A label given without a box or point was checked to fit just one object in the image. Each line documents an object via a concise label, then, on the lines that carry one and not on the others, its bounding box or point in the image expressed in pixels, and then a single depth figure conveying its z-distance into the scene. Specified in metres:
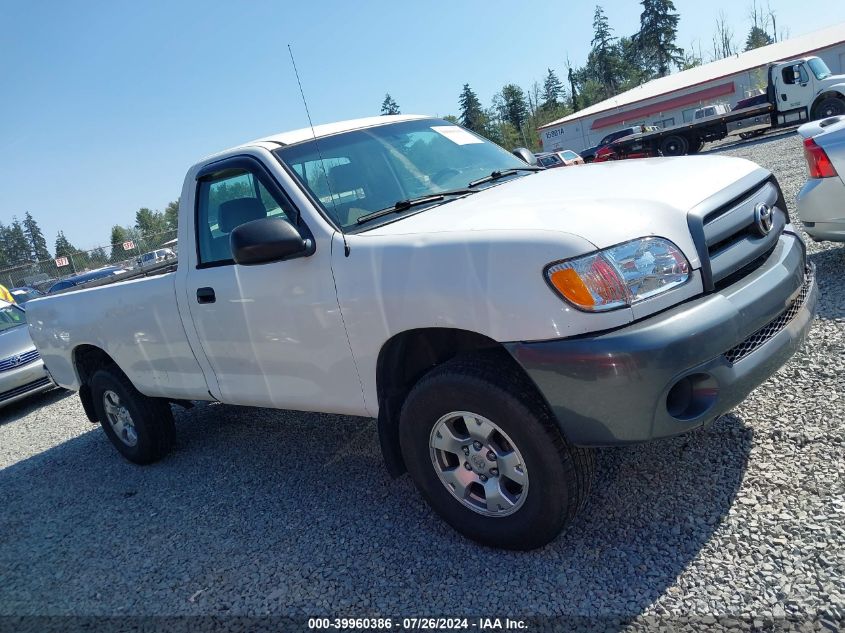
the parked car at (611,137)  32.78
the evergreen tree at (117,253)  28.15
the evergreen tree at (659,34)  77.12
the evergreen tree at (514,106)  86.38
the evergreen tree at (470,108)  87.44
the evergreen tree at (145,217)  94.20
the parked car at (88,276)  19.79
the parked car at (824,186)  4.93
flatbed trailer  21.92
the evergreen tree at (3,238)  106.94
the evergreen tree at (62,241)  104.19
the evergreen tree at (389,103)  65.38
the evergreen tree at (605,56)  87.06
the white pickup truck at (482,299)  2.30
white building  43.69
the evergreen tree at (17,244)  110.94
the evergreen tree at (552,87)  109.69
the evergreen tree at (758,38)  91.72
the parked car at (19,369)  8.37
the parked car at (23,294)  22.95
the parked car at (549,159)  28.14
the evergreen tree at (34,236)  117.56
